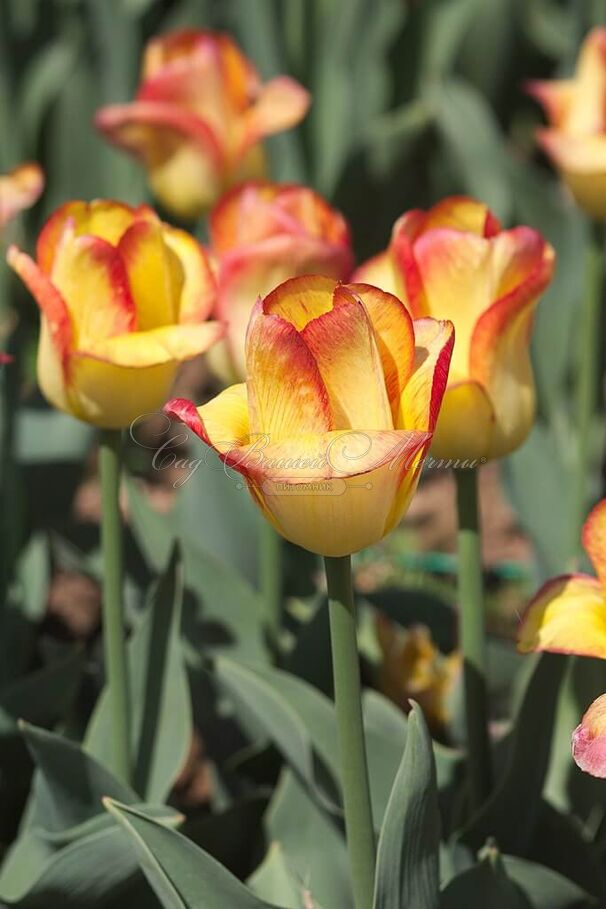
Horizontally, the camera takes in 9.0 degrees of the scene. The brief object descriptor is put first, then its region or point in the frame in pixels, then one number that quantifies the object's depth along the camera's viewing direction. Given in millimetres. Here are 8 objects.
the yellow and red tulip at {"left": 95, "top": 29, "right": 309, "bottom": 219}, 1229
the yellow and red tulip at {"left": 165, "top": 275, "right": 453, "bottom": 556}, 935
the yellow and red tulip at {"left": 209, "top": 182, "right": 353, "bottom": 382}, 1083
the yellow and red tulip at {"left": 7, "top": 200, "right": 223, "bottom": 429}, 1030
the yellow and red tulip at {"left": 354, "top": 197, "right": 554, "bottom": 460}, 1023
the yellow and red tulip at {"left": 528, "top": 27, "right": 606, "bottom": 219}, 1197
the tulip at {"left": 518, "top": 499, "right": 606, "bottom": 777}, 983
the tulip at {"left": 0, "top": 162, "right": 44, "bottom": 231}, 1130
